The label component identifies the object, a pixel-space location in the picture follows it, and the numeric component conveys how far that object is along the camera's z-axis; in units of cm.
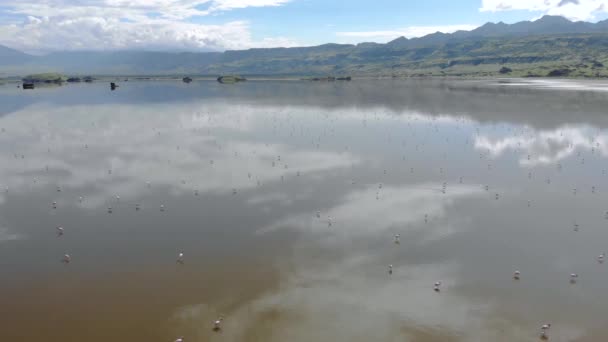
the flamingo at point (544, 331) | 2368
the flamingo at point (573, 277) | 2930
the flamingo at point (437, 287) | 2826
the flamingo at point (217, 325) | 2420
